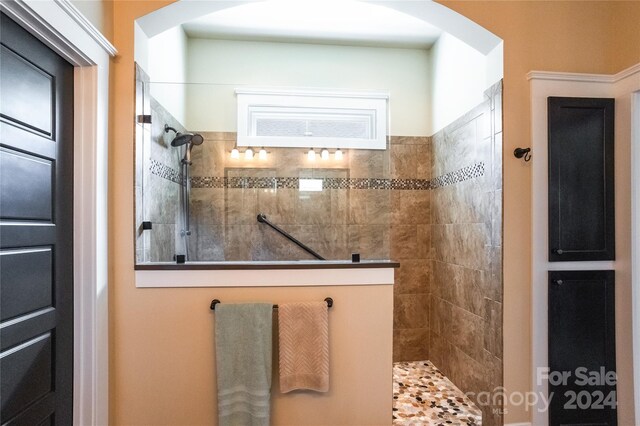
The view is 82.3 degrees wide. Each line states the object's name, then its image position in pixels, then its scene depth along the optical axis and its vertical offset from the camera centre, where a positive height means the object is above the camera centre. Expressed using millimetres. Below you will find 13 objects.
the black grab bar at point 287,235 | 2240 -135
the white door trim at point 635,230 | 2027 -103
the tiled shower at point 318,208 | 2170 +32
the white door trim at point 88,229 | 1726 -69
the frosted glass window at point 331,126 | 2379 +586
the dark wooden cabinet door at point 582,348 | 2072 -777
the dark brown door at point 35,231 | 1305 -66
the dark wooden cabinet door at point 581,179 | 2080 +188
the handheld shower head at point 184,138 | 2414 +511
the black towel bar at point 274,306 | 1931 -475
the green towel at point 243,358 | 1904 -755
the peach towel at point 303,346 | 1931 -702
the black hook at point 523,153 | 2080 +339
